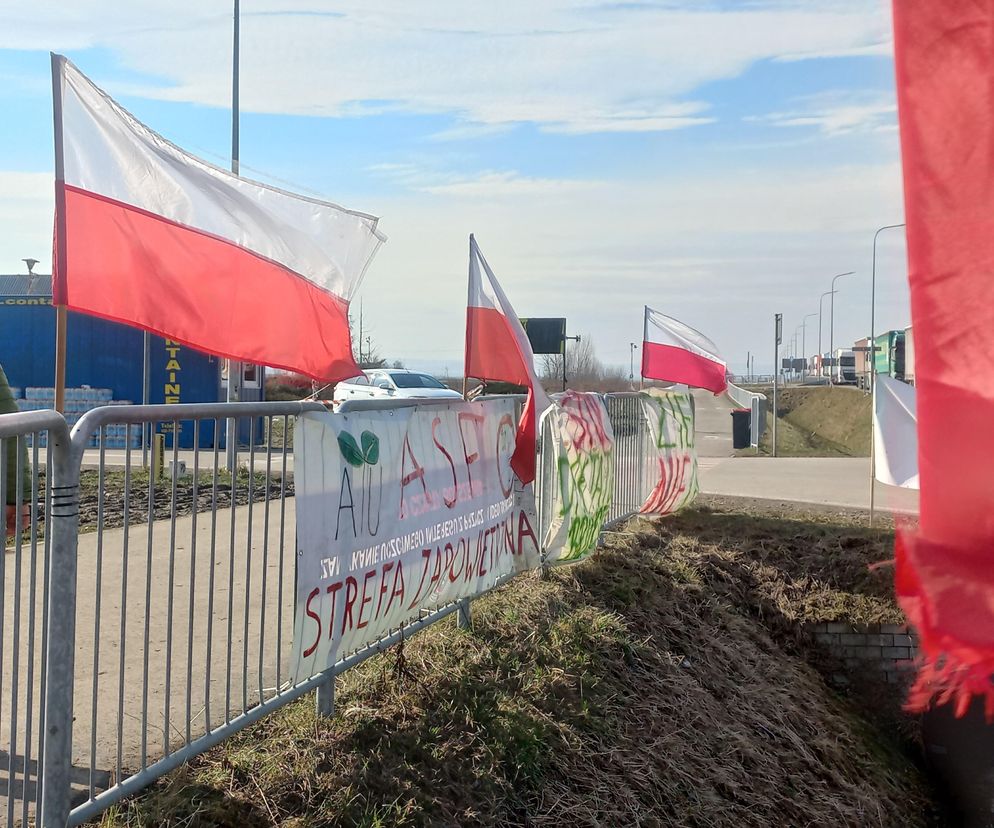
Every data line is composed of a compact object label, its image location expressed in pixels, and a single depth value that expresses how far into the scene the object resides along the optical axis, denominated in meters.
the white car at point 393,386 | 21.89
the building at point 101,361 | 21.19
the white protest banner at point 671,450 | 10.18
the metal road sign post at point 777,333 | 24.34
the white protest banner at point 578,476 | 7.08
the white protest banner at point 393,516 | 4.15
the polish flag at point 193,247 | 4.30
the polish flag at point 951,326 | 1.28
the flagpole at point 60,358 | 3.77
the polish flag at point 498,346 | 6.27
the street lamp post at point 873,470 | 8.97
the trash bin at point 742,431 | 25.19
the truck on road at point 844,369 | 86.25
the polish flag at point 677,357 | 11.11
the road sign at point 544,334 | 33.05
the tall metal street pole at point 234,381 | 4.15
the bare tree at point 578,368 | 60.36
